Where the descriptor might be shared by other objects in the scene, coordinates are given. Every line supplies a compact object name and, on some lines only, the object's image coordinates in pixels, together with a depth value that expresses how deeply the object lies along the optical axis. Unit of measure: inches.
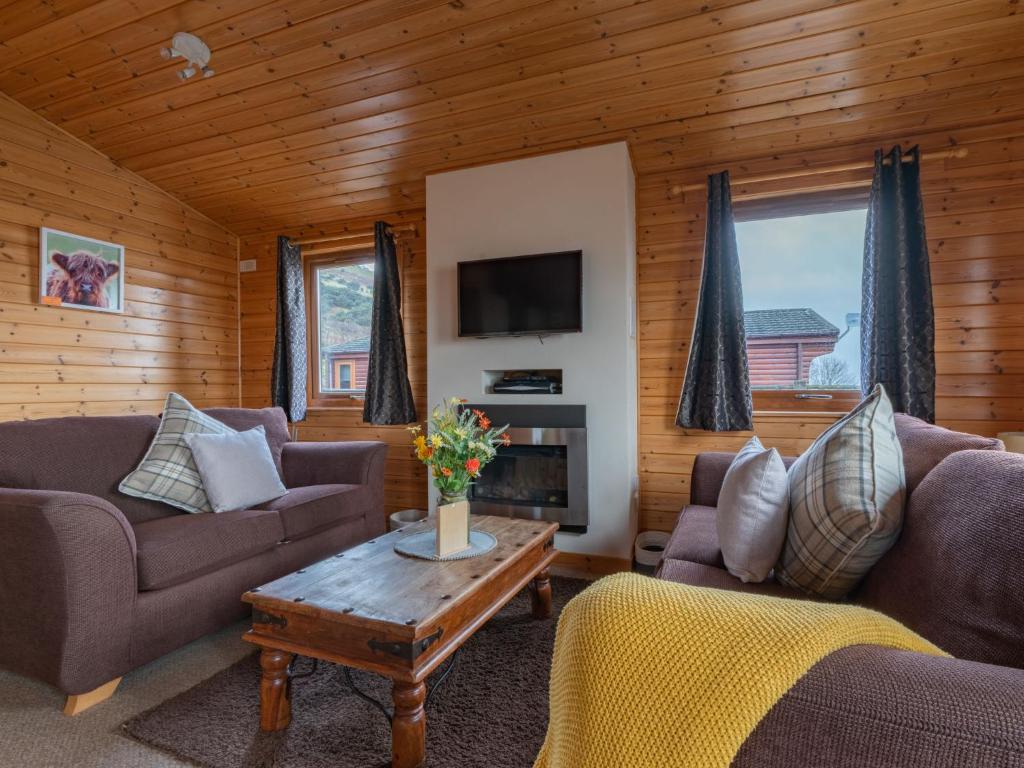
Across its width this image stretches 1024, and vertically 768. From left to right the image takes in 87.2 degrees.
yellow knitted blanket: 21.6
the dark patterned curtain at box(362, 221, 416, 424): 152.8
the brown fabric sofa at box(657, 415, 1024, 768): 19.6
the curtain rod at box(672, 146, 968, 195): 109.5
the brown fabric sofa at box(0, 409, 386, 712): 62.9
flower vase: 71.6
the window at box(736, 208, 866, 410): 122.2
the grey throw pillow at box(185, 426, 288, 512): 94.1
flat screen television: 122.0
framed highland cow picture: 130.0
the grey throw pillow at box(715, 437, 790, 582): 56.4
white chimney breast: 120.3
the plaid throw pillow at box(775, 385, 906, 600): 45.3
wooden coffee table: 53.1
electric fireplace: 122.2
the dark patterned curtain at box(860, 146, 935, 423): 108.2
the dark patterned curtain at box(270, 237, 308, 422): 165.9
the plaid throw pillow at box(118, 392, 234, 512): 91.0
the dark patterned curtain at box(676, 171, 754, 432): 121.9
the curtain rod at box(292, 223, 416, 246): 157.1
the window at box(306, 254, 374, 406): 172.2
